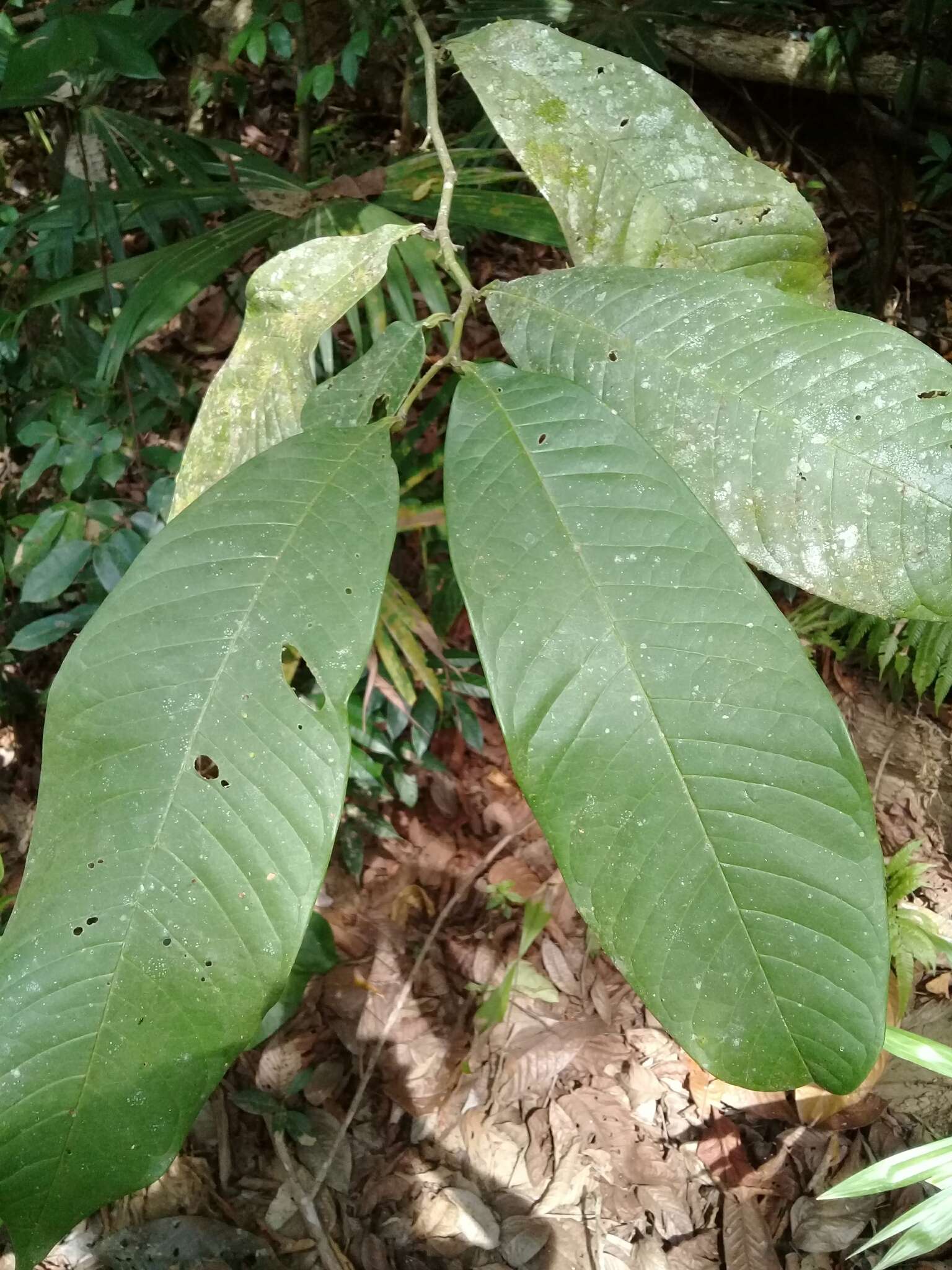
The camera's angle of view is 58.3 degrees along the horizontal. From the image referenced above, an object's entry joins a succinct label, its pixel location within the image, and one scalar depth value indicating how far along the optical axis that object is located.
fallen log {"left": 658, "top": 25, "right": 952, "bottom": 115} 1.92
